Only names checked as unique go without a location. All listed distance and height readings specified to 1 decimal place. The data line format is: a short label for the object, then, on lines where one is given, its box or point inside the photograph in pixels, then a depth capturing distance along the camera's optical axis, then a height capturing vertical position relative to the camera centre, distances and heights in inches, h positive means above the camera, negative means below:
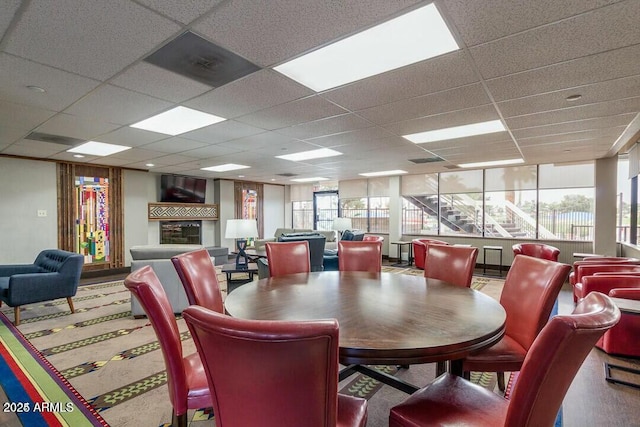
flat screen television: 311.6 +21.8
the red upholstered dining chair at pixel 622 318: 108.2 -39.1
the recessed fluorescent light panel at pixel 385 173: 306.5 +37.6
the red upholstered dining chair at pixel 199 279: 79.6 -18.9
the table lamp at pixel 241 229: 173.0 -11.4
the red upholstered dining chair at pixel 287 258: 116.9 -19.0
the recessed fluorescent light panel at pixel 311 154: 207.6 +38.8
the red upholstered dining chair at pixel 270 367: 28.7 -16.0
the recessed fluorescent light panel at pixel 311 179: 368.2 +36.1
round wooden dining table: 46.6 -21.3
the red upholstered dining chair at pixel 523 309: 67.0 -24.0
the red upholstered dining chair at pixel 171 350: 52.1 -25.1
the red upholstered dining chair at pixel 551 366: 32.0 -17.5
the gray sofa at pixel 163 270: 152.3 -30.2
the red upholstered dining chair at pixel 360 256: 126.0 -19.6
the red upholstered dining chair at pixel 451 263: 101.7 -18.9
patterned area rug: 80.5 -53.1
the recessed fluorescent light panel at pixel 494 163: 251.4 +38.7
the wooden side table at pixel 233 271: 171.8 -35.7
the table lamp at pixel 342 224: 320.9 -15.8
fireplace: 316.2 -24.4
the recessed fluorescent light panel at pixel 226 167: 265.3 +37.8
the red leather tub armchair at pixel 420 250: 267.8 -36.5
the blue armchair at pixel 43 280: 141.3 -34.6
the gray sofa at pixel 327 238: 304.0 -31.5
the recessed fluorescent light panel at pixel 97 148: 185.0 +39.2
